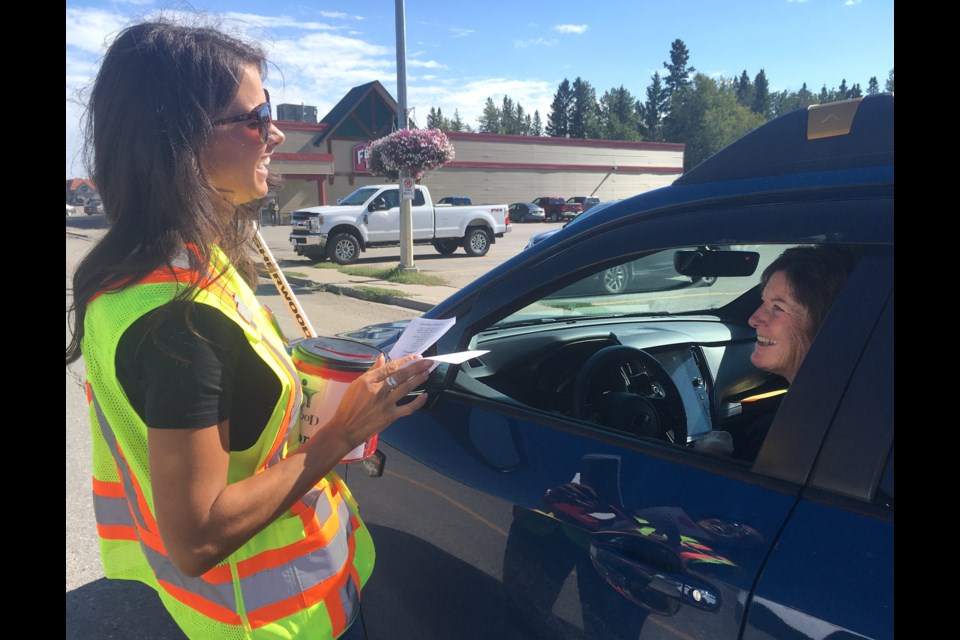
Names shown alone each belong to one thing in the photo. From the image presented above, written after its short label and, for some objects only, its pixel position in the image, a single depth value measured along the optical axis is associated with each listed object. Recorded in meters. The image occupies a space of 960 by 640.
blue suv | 1.11
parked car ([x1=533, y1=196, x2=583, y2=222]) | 42.19
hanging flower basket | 13.70
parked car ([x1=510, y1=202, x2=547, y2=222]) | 41.19
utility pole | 13.01
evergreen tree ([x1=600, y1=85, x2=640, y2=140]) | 92.81
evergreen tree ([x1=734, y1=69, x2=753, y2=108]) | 115.88
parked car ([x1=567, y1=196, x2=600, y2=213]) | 41.66
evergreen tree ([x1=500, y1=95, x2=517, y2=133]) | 120.08
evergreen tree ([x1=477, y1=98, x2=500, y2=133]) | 119.06
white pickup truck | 17.30
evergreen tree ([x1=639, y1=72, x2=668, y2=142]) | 95.45
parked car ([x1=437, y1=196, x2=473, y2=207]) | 31.56
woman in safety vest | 1.09
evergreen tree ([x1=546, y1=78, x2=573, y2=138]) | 111.00
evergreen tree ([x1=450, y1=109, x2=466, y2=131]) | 122.25
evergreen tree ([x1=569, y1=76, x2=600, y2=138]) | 101.31
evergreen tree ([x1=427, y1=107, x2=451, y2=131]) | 116.64
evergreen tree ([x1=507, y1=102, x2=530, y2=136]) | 123.68
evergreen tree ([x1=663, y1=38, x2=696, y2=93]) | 96.44
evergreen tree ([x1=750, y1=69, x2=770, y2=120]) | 112.68
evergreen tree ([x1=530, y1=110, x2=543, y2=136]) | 135.00
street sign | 14.04
